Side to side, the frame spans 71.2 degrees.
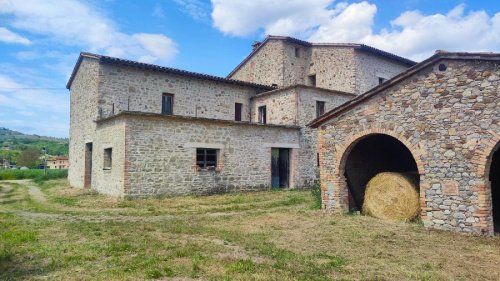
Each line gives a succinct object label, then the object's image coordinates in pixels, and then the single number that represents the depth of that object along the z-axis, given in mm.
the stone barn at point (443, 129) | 8055
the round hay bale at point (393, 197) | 9555
